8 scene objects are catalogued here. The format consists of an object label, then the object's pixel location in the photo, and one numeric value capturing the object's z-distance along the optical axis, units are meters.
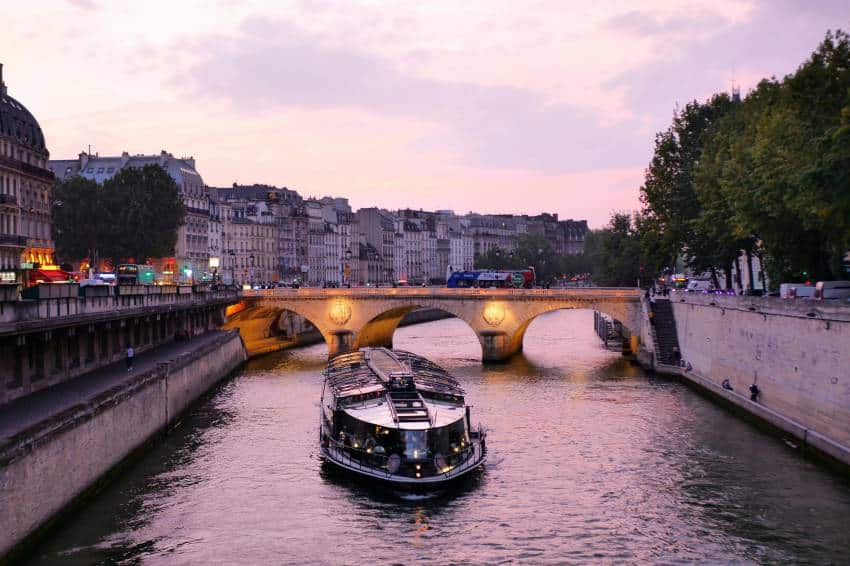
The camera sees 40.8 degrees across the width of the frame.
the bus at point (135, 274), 100.00
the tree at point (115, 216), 119.44
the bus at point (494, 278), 120.81
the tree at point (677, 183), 89.94
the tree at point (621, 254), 133.00
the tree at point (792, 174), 47.53
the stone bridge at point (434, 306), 87.31
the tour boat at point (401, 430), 42.06
